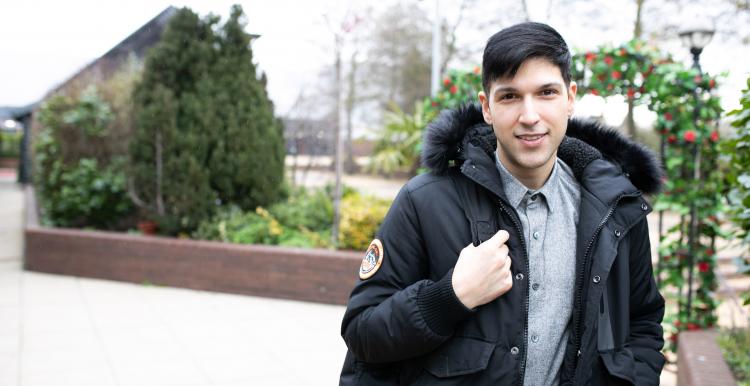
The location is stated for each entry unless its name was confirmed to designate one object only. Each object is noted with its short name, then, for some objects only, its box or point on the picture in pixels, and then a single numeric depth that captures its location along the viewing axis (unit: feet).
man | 4.79
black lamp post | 16.10
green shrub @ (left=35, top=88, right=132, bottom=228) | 28.66
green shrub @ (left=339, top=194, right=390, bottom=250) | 22.54
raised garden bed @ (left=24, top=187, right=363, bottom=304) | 22.26
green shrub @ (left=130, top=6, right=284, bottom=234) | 25.68
